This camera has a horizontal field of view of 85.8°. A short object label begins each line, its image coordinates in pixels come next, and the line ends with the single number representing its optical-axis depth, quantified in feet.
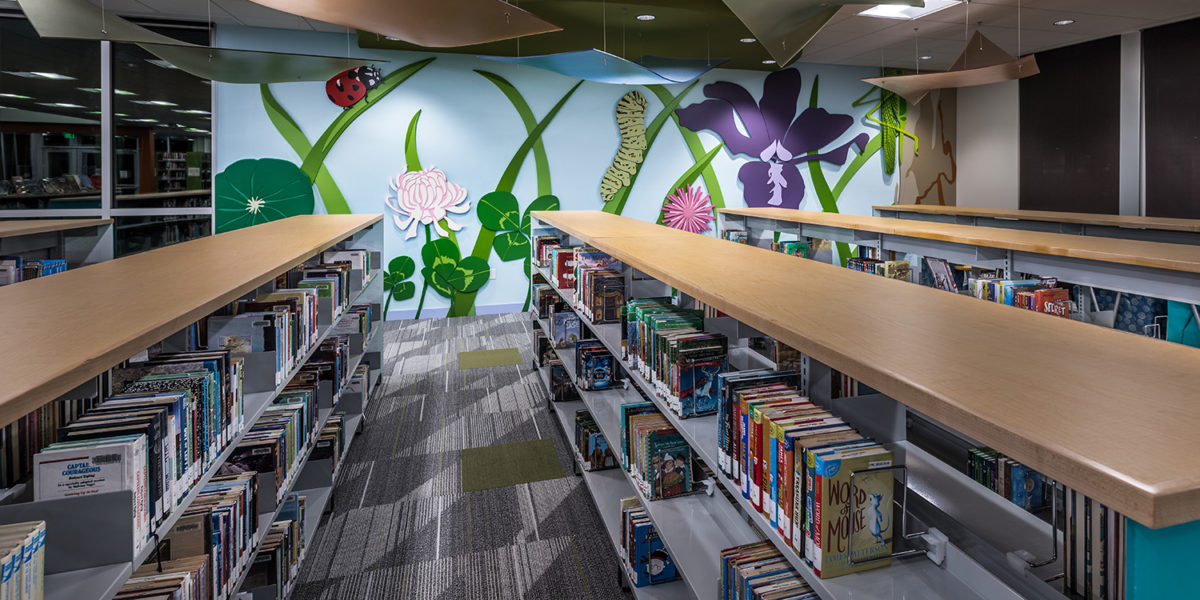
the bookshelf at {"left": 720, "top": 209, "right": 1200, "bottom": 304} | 9.31
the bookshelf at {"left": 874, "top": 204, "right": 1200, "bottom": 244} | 14.82
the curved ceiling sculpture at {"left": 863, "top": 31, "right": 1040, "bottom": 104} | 16.51
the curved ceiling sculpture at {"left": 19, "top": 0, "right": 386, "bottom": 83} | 11.85
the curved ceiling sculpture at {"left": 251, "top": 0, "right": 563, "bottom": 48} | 10.57
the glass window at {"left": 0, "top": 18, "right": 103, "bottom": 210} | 20.15
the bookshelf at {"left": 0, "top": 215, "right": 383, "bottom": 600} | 3.61
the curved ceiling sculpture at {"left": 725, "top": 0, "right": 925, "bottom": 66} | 9.96
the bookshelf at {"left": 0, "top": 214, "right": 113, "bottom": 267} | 15.06
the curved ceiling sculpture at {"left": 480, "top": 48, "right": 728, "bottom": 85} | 16.47
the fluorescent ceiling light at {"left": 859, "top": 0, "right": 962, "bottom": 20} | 18.86
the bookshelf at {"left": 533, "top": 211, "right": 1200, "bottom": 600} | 2.20
